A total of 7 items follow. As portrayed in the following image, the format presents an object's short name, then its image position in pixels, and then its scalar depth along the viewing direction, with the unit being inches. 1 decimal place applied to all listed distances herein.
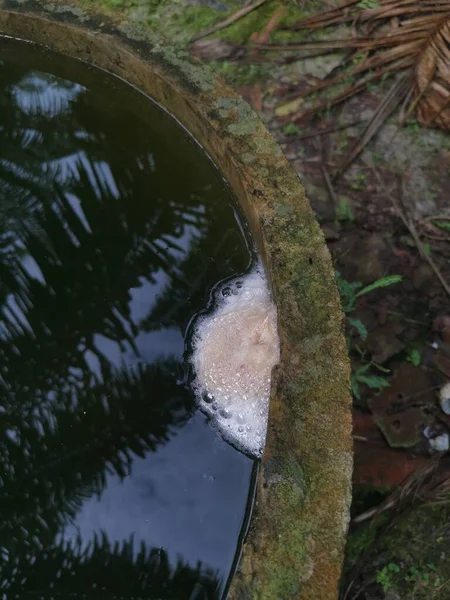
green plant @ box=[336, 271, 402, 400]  22.9
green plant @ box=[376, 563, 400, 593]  19.6
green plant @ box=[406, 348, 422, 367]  24.0
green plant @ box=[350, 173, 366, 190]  28.5
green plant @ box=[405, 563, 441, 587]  19.6
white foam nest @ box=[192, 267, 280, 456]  15.8
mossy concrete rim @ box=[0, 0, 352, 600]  12.2
